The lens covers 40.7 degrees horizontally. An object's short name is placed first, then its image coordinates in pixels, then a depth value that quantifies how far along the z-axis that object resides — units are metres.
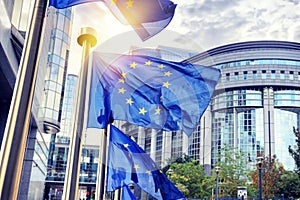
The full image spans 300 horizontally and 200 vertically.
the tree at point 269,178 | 42.34
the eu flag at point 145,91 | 7.00
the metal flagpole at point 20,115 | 3.31
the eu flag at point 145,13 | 5.16
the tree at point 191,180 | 43.06
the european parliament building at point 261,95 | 68.12
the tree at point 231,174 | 43.25
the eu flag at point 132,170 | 7.56
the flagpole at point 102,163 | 7.87
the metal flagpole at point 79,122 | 5.98
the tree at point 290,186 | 39.76
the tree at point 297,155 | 37.94
